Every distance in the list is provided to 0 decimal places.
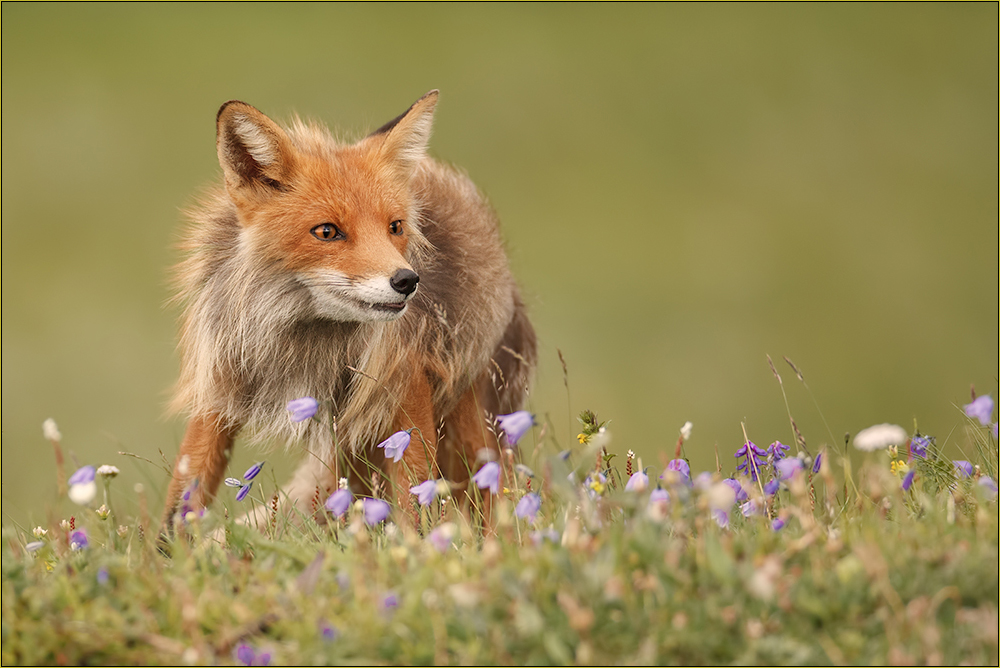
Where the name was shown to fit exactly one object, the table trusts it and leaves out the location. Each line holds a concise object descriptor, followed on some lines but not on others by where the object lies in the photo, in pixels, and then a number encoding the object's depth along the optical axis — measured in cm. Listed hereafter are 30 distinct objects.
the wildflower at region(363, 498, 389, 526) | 504
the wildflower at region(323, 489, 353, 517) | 534
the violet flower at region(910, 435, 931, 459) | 645
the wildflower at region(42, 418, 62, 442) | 480
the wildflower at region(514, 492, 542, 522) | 527
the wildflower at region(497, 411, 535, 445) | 510
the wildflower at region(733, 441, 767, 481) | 641
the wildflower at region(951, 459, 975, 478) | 637
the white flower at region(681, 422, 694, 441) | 536
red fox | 697
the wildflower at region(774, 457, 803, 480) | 502
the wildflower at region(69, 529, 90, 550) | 577
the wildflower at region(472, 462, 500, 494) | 516
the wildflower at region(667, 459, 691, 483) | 580
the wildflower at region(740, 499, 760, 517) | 564
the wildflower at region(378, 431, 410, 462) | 629
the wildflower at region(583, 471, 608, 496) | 530
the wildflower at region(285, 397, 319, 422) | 605
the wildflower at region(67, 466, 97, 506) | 467
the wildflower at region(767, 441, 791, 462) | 668
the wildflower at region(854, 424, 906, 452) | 443
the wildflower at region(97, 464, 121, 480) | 602
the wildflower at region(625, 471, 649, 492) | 524
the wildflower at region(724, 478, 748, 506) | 591
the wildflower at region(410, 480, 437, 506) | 552
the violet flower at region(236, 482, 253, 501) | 624
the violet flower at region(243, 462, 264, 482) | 625
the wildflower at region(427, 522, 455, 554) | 453
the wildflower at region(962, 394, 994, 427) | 541
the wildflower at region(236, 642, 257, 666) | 403
